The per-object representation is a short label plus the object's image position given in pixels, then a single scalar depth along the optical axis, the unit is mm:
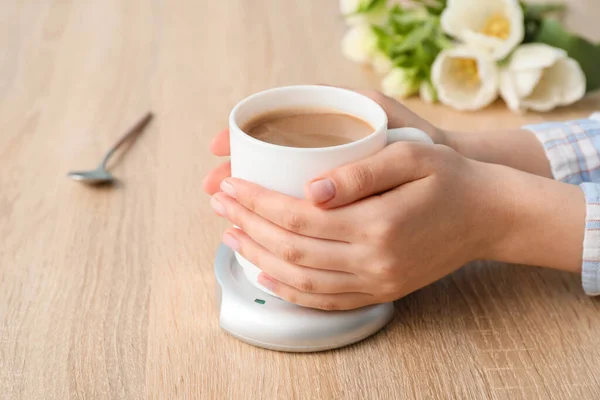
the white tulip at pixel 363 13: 958
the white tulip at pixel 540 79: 886
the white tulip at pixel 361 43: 965
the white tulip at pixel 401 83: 932
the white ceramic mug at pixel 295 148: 620
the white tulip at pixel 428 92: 927
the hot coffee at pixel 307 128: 663
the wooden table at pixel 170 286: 629
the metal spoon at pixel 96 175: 800
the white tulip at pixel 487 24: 896
